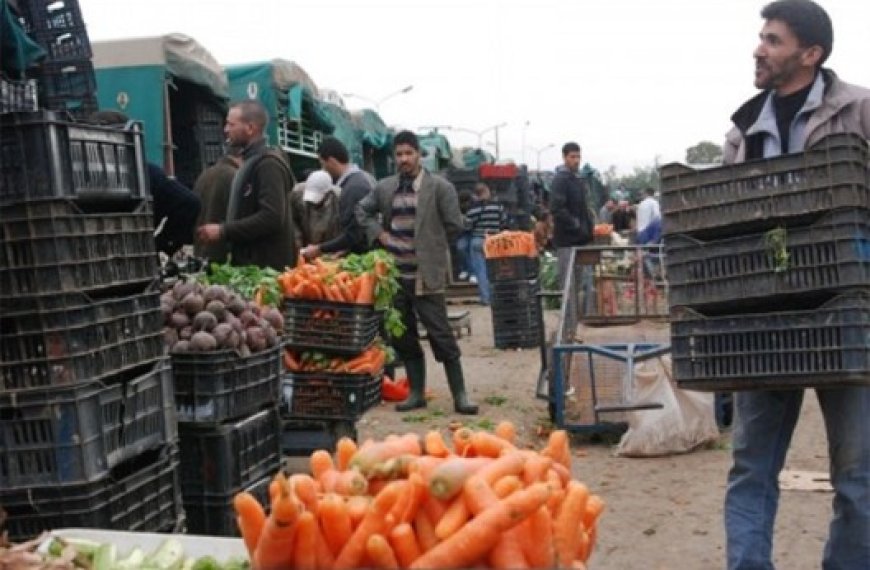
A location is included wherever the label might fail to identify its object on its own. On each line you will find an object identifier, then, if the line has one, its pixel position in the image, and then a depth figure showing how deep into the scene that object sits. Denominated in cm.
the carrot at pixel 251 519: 259
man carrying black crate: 404
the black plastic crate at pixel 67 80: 679
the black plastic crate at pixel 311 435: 723
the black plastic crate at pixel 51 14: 662
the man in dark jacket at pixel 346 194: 950
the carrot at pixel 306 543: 245
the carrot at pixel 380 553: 238
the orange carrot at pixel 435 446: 283
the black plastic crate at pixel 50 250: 350
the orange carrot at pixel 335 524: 251
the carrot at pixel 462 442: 292
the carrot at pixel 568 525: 254
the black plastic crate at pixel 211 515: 459
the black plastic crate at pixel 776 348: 379
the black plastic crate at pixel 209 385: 461
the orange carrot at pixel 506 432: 305
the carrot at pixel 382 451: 268
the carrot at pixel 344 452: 292
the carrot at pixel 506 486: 250
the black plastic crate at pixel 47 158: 352
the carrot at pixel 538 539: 246
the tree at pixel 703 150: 7922
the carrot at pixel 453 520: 244
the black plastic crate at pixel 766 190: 378
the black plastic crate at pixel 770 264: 379
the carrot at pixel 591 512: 274
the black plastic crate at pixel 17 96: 452
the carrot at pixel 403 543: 243
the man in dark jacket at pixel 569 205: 1271
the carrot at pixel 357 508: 252
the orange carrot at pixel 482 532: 238
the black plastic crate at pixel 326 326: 733
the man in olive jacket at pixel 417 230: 899
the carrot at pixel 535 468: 265
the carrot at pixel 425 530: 248
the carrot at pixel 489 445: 283
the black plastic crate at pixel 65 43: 673
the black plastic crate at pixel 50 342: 349
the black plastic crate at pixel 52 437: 348
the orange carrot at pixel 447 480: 249
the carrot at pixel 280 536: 242
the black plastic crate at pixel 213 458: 458
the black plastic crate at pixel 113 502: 351
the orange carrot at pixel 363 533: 246
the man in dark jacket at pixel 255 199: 700
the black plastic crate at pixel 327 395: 724
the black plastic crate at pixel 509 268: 1423
